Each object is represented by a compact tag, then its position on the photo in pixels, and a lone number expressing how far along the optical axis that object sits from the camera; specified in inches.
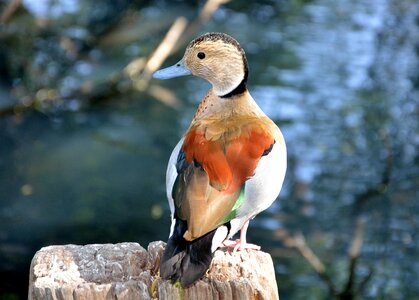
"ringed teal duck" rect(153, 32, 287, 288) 193.3
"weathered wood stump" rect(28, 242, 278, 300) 177.3
